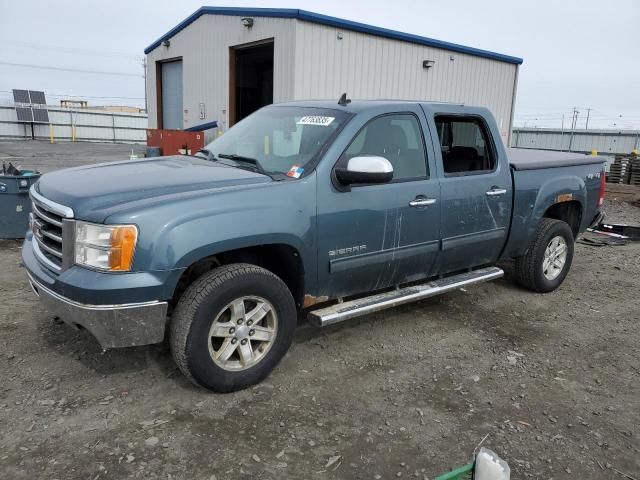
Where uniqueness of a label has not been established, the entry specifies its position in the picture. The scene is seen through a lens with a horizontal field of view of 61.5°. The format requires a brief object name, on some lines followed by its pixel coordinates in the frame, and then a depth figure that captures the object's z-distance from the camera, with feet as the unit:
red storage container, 42.78
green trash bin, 22.24
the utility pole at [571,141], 100.25
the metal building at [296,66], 38.40
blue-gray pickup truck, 10.03
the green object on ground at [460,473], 6.46
